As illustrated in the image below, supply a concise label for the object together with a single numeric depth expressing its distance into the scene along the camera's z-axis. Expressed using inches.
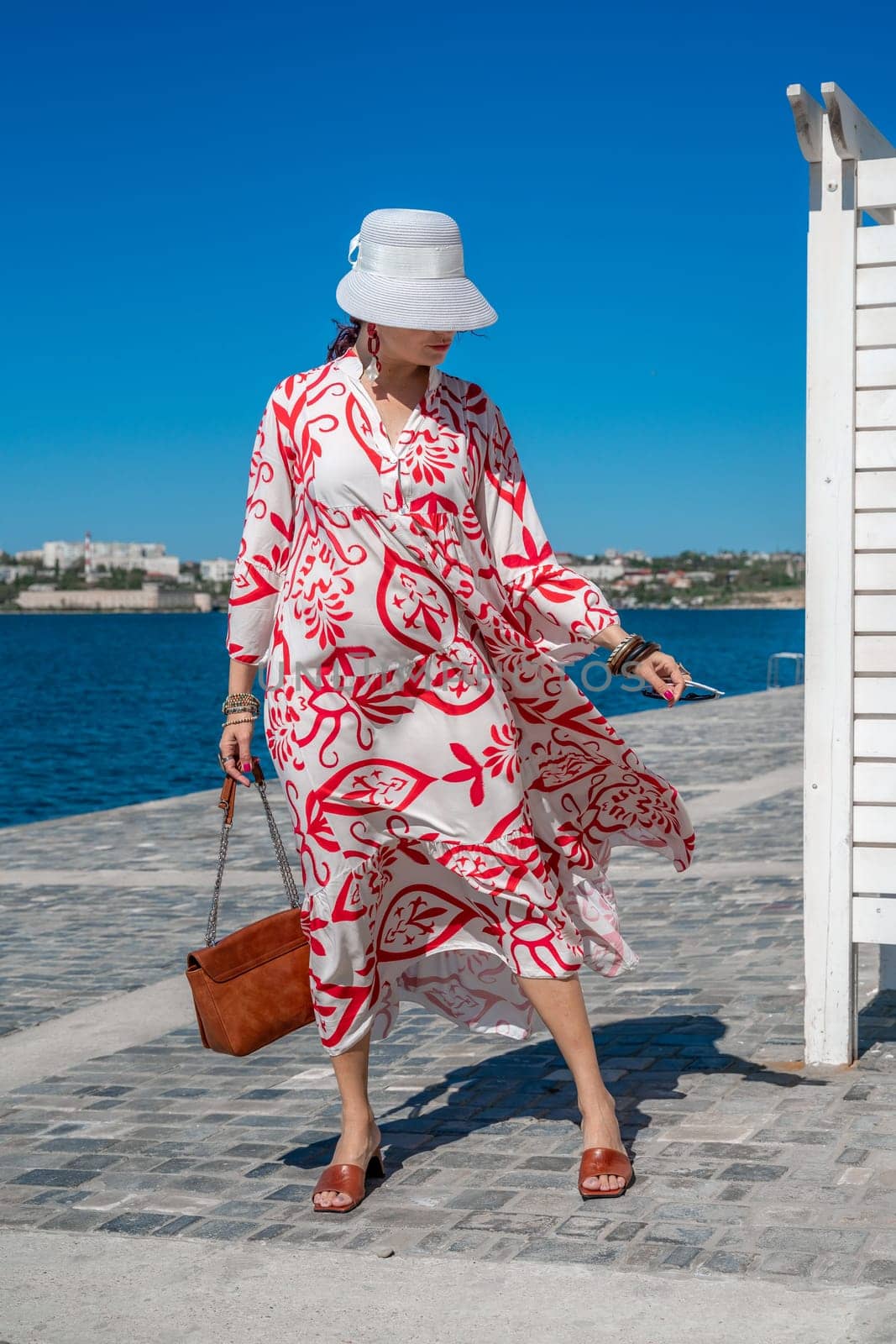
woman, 147.5
